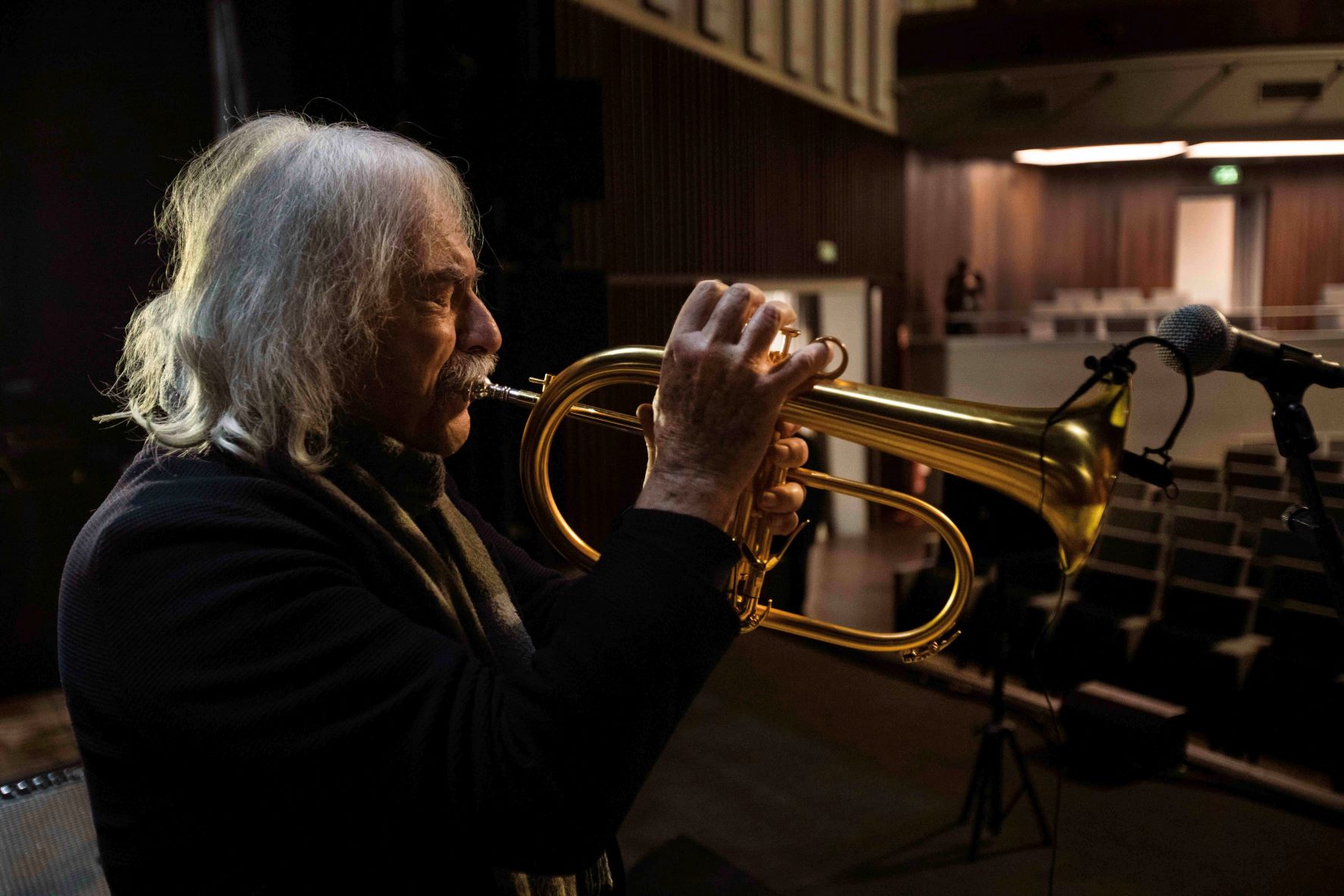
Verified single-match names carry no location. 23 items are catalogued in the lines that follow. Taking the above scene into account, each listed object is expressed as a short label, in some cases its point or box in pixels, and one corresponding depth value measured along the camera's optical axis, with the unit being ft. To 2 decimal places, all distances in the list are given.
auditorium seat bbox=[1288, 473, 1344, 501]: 13.23
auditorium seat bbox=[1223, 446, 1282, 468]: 19.34
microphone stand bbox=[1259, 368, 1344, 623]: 3.89
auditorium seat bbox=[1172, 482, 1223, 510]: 15.64
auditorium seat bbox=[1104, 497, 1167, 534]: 14.46
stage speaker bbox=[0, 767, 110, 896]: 4.02
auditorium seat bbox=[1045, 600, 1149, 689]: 11.30
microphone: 3.76
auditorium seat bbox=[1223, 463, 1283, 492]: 17.28
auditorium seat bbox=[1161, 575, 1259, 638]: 11.11
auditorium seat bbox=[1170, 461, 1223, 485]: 18.98
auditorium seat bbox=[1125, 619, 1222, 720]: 10.57
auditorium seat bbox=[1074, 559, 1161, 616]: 12.23
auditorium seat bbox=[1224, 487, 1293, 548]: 14.29
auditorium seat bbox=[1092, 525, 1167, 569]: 13.28
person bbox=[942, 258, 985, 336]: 30.83
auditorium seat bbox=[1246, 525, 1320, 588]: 12.46
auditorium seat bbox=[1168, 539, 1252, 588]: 12.00
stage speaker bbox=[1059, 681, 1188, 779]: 8.86
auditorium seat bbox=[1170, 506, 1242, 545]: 13.35
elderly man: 2.50
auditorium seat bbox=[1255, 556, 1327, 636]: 10.75
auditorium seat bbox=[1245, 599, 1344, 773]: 9.59
